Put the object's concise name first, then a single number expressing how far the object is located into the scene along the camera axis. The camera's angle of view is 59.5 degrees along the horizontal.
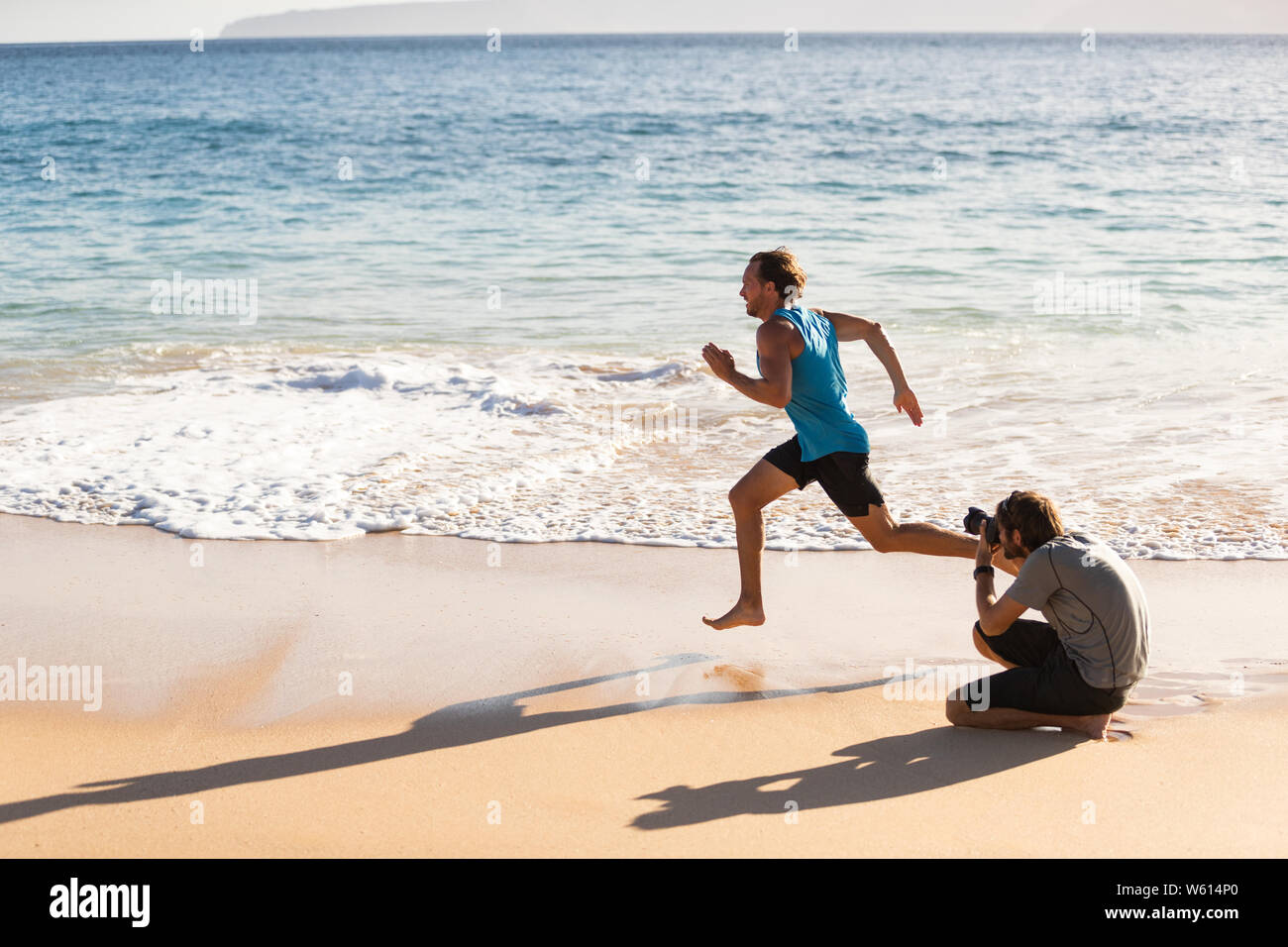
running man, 4.27
